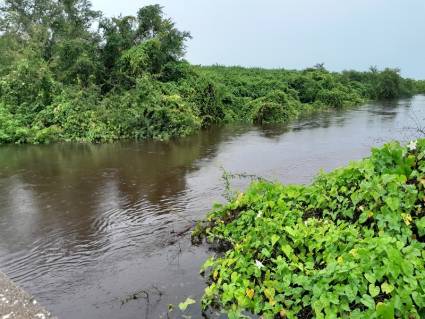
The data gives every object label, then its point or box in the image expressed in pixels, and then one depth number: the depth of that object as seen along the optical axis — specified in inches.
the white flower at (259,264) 168.5
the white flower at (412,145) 186.4
